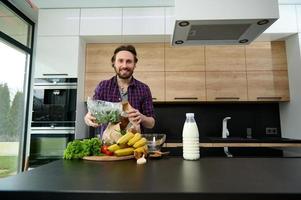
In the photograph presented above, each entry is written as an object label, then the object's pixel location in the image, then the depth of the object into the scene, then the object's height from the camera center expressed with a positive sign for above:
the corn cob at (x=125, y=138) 0.87 -0.07
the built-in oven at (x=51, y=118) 2.38 +0.02
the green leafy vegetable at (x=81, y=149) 0.89 -0.12
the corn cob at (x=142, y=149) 0.84 -0.11
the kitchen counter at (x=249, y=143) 2.22 -0.23
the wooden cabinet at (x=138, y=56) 2.69 +0.77
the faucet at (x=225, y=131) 2.67 -0.13
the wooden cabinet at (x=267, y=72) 2.61 +0.57
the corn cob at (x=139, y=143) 0.88 -0.09
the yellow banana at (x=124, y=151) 0.87 -0.12
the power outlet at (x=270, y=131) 2.81 -0.14
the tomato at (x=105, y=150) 0.89 -0.12
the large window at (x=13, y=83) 2.56 +0.44
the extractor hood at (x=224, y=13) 1.22 +0.58
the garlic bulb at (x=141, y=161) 0.77 -0.14
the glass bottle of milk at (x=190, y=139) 0.85 -0.07
